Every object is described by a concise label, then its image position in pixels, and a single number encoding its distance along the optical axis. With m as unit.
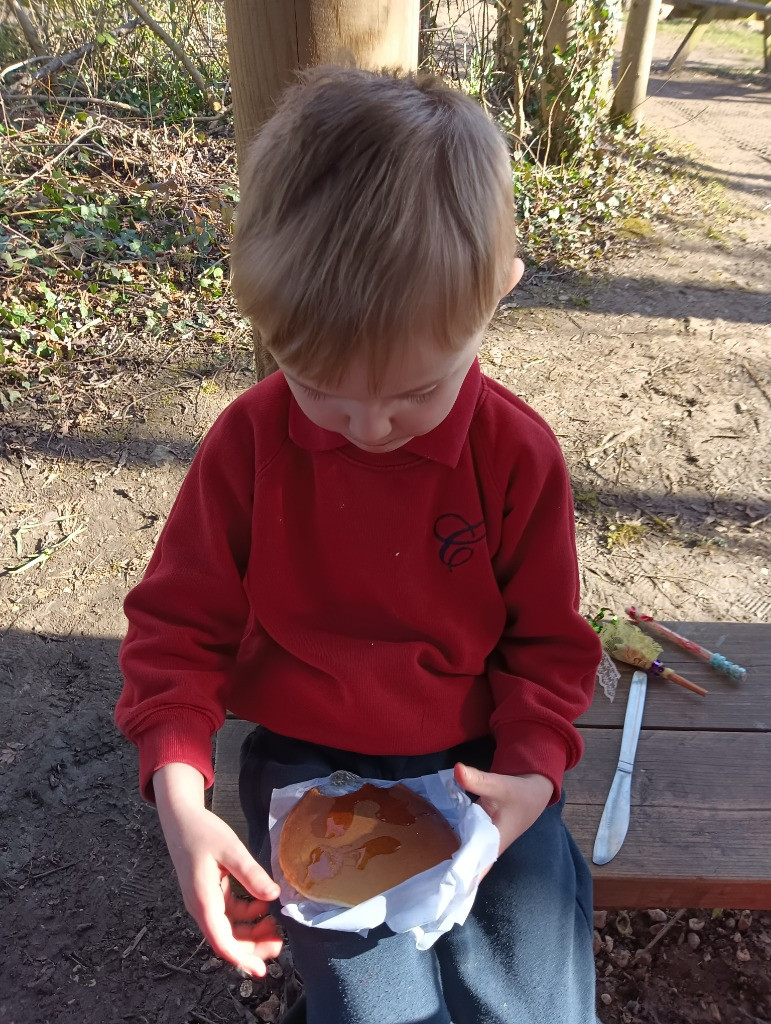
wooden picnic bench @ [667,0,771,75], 7.25
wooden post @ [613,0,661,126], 5.85
